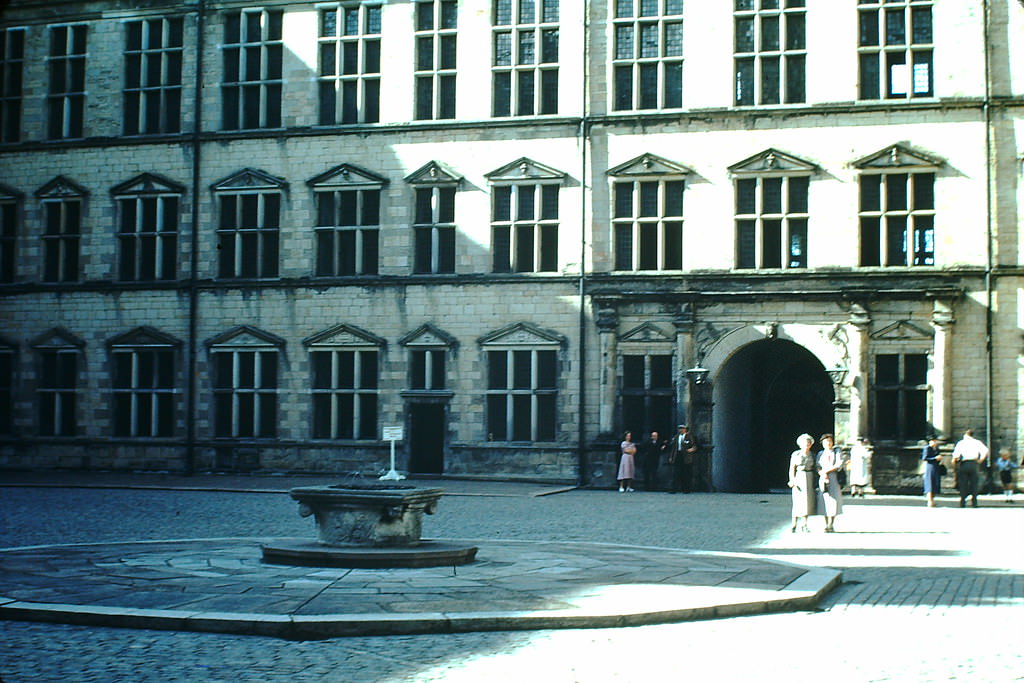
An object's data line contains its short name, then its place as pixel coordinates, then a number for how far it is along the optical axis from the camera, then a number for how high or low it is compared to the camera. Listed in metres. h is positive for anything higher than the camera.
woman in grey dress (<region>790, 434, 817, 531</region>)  22.17 -1.21
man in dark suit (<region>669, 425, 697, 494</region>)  33.75 -1.39
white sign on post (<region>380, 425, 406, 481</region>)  35.22 -0.79
